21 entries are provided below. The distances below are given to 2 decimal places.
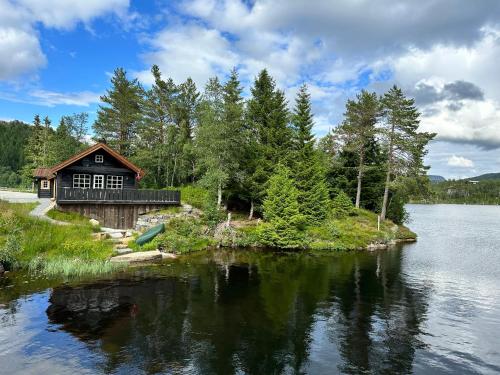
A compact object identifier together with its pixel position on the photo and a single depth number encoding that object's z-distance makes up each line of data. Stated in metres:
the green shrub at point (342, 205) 44.31
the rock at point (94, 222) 32.33
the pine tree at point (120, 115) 55.41
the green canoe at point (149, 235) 30.52
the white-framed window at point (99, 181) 39.44
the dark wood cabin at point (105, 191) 34.25
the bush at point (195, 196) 40.16
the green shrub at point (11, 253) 23.25
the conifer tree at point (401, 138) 44.88
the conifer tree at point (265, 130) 40.94
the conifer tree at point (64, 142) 62.06
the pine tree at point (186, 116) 52.34
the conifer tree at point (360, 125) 46.84
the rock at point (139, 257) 26.93
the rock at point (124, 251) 28.23
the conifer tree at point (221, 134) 38.47
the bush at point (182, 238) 31.27
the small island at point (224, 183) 29.44
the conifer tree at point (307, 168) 40.44
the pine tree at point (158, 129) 51.38
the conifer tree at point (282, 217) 36.34
